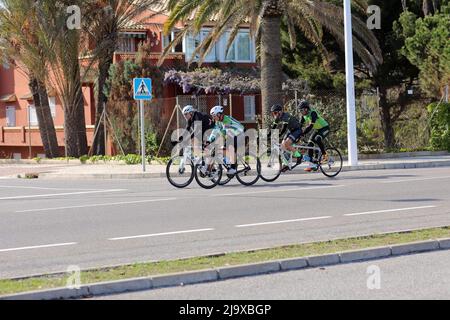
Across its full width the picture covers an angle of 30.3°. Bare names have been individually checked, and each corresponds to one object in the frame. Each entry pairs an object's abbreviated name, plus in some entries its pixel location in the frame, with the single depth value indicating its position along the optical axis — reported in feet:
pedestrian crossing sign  78.54
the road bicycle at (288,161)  63.41
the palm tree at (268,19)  86.38
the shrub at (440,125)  94.58
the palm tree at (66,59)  104.12
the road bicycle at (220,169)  59.98
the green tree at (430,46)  95.95
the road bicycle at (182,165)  59.77
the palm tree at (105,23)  106.73
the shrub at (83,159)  101.43
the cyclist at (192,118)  58.65
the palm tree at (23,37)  104.63
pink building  121.70
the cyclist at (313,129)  64.23
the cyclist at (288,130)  63.10
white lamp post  77.87
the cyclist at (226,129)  59.16
